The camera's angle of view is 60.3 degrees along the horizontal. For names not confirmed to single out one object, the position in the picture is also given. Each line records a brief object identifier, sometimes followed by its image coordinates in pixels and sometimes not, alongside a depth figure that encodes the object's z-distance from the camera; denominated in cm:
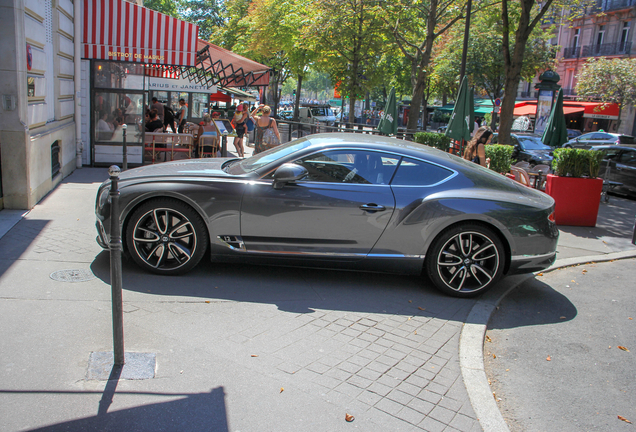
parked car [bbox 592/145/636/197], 1470
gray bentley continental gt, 536
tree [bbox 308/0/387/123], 2259
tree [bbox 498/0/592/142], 1382
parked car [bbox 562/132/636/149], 2042
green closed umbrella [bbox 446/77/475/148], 1270
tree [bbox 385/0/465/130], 2072
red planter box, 953
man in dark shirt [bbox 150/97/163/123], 1659
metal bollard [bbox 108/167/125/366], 348
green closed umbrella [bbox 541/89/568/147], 1291
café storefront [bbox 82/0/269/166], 1208
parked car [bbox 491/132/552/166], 1869
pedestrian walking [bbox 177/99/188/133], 1753
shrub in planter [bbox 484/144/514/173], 1059
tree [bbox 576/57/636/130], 3322
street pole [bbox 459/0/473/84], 1786
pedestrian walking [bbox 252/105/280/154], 1221
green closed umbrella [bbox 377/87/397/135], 1584
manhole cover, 520
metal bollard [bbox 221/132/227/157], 1521
